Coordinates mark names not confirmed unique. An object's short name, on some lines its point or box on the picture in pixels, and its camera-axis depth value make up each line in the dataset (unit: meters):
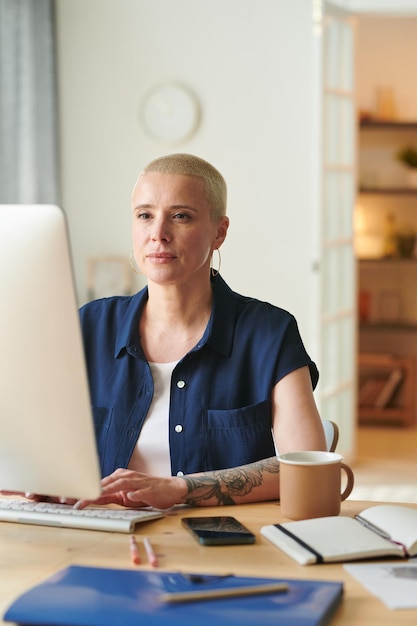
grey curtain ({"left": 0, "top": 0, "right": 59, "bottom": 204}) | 5.95
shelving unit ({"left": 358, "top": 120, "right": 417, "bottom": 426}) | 8.31
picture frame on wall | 6.43
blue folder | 1.77
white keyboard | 2.16
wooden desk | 1.86
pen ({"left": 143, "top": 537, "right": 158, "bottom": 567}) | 1.99
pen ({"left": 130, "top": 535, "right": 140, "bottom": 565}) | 2.00
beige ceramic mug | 2.20
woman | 2.59
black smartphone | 2.08
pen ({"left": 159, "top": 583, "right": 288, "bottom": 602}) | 1.82
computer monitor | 1.99
